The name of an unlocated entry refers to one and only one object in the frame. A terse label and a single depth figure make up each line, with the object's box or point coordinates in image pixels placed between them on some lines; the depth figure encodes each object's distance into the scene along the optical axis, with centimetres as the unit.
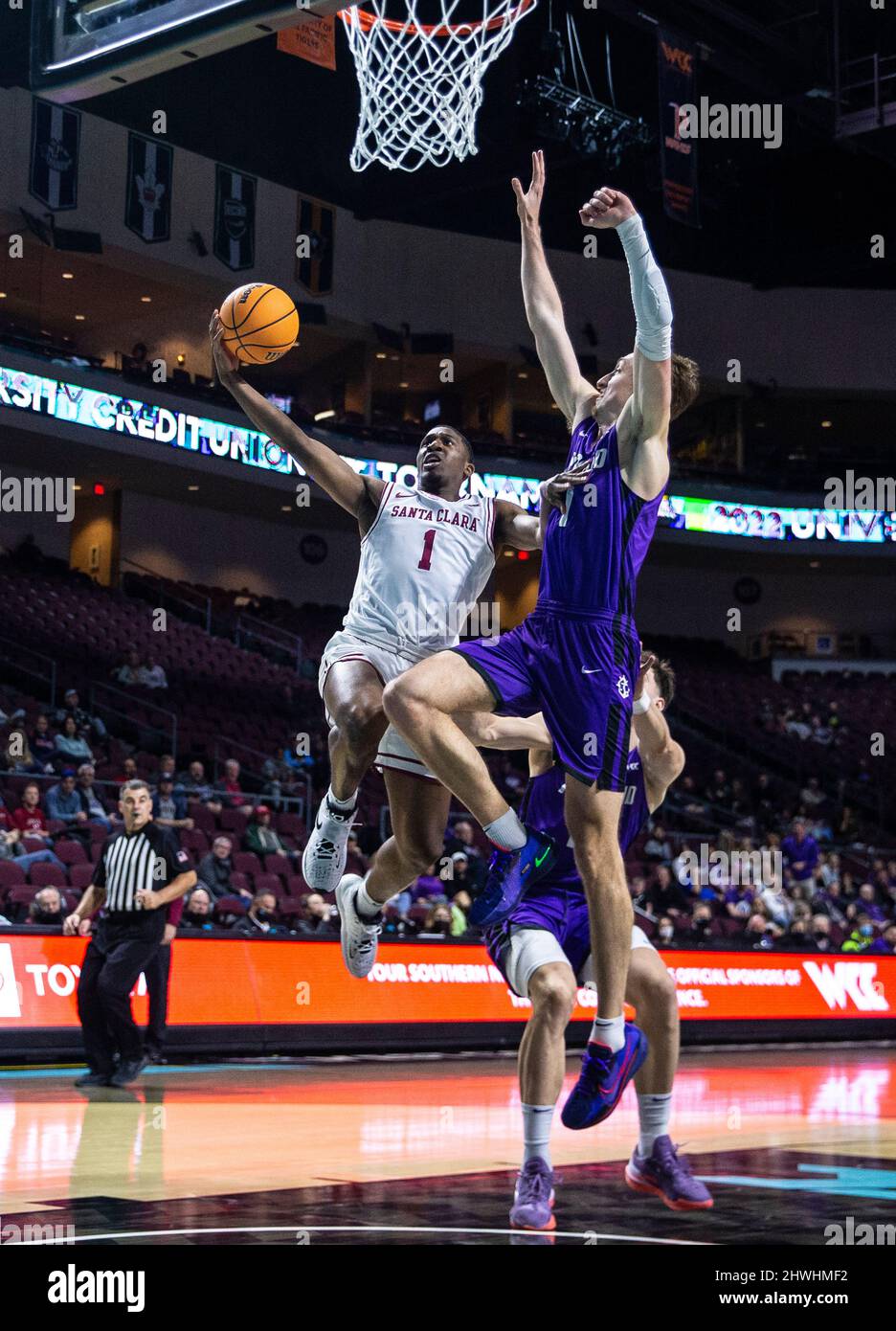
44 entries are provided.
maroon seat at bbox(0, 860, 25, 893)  1371
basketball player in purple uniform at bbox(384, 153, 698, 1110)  527
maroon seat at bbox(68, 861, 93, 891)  1483
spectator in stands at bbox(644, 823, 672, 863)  2243
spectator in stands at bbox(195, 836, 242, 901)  1529
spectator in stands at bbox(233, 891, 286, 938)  1465
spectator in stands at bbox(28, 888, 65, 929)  1305
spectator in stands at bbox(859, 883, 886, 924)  2197
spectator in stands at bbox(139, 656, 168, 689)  2317
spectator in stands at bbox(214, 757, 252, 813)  1903
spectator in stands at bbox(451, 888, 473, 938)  1628
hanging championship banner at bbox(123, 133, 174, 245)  2888
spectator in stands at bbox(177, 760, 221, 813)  1806
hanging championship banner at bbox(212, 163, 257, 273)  3033
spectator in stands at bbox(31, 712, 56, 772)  1778
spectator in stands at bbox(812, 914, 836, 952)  2028
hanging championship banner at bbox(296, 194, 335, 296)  3159
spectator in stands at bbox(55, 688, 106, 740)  1934
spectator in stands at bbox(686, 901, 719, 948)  1906
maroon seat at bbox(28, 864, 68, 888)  1421
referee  1103
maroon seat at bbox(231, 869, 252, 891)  1626
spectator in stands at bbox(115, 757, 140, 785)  1717
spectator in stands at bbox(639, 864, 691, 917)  1986
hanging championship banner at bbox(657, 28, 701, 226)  2273
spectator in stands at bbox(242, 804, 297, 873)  1738
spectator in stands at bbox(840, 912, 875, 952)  2058
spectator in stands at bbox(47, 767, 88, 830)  1596
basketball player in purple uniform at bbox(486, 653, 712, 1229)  561
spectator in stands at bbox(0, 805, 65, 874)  1427
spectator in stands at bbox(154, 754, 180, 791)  1770
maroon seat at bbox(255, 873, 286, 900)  1673
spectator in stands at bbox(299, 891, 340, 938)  1542
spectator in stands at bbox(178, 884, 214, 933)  1421
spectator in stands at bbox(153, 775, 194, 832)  1670
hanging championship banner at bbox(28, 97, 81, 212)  2723
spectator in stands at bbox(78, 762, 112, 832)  1633
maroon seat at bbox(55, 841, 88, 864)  1527
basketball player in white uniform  614
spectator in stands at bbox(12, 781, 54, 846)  1518
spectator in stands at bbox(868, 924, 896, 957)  2022
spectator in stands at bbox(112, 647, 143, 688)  2284
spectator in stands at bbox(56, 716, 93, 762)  1794
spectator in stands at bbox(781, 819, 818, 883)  2280
